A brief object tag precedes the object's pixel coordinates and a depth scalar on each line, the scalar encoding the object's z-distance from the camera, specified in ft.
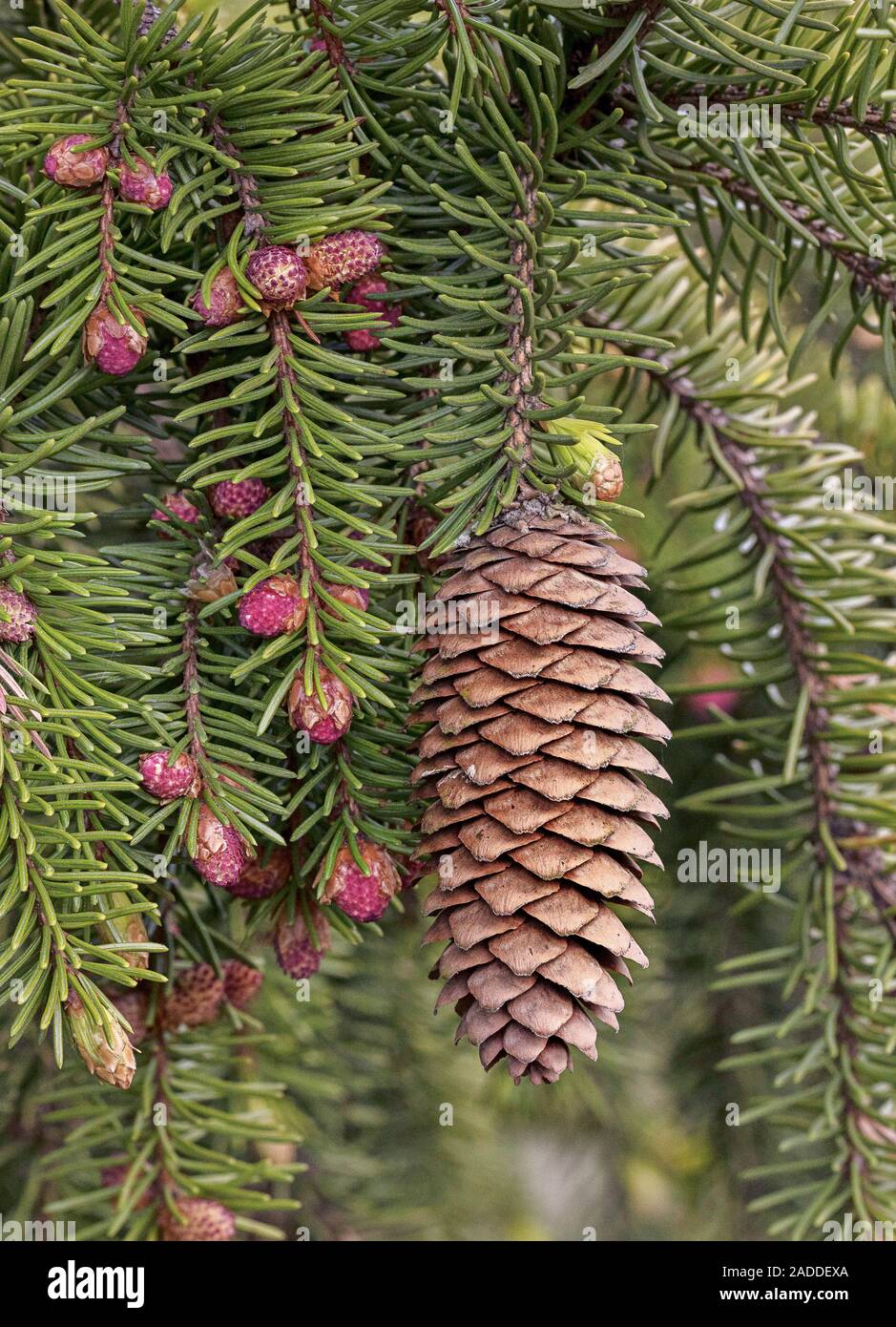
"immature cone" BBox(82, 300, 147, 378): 2.74
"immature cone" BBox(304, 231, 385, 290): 2.75
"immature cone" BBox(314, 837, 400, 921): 2.79
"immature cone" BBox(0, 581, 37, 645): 2.73
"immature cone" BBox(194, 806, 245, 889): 2.74
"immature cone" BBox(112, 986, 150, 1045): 2.94
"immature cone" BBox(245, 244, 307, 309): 2.73
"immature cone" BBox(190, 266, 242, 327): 2.74
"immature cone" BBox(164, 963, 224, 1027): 2.95
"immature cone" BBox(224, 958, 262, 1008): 3.00
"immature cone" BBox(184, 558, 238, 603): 2.78
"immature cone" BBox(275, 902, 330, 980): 2.85
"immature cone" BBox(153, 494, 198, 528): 2.82
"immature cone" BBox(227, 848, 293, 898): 2.83
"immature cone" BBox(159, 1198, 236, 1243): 2.96
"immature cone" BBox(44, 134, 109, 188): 2.73
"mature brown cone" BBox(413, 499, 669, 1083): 2.74
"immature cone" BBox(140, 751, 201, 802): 2.74
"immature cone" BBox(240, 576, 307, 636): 2.74
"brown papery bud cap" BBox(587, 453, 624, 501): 2.77
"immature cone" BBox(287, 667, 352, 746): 2.74
